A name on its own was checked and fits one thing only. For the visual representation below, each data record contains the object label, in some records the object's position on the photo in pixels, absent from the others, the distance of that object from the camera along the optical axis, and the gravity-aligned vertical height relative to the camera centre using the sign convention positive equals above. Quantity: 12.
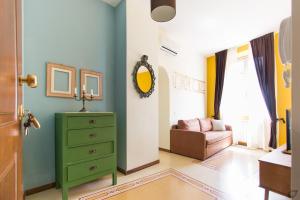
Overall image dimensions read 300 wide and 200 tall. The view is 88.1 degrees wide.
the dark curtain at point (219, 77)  5.04 +0.75
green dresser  1.88 -0.62
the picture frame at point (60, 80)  2.17 +0.30
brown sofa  3.35 -0.94
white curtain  4.24 -0.13
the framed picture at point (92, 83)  2.49 +0.29
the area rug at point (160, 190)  1.98 -1.24
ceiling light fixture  1.43 +0.90
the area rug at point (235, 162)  2.78 -1.30
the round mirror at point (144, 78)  2.79 +0.42
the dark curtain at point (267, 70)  3.98 +0.79
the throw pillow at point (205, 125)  4.38 -0.72
